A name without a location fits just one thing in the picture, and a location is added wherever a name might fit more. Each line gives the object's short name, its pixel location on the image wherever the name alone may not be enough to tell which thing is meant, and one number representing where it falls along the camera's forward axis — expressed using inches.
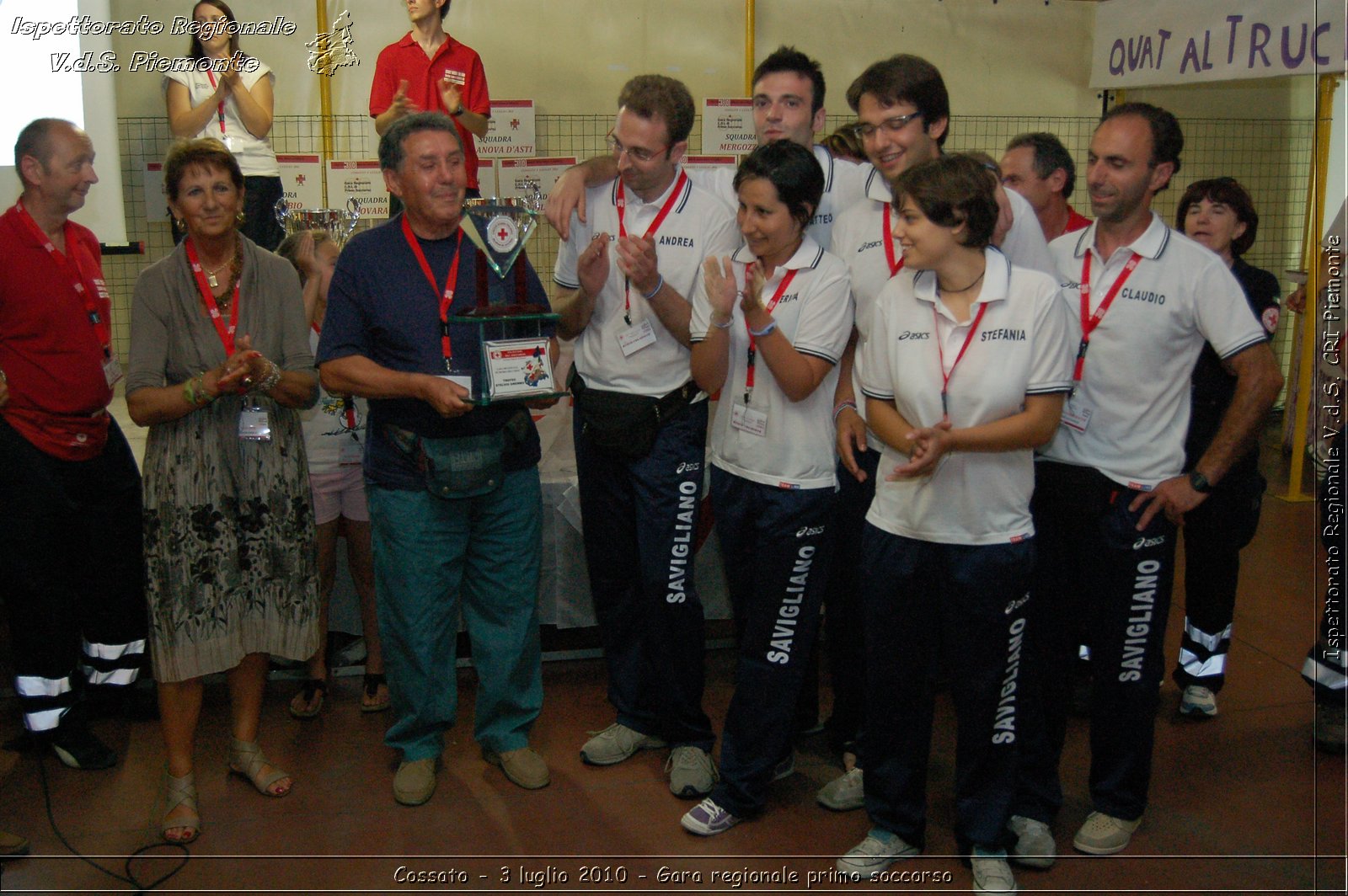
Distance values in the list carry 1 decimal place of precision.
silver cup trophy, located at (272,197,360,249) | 153.7
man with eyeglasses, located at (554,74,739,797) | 110.7
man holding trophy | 109.7
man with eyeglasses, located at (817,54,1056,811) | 104.5
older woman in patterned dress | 110.1
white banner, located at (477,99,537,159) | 256.2
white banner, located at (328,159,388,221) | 227.6
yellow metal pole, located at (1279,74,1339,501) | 221.8
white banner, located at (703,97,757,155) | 261.9
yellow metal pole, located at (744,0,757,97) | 267.4
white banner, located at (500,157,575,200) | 247.9
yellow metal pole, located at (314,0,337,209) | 252.8
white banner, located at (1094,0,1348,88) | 168.9
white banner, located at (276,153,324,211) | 229.1
